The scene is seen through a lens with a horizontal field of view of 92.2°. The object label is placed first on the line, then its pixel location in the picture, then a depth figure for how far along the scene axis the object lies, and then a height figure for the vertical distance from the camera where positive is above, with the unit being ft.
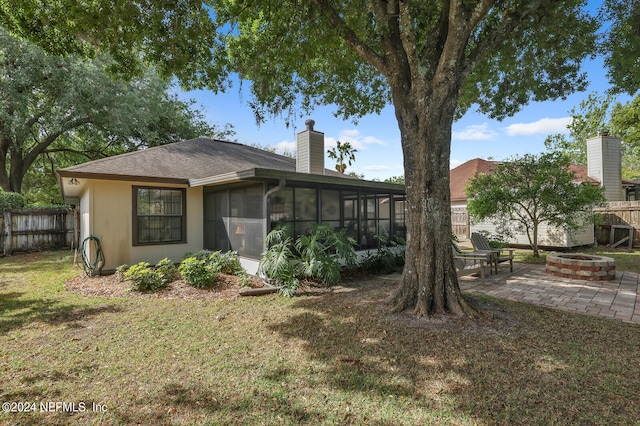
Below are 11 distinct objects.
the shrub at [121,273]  22.53 -3.99
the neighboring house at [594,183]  36.73 +3.50
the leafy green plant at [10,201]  37.73 +2.58
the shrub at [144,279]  19.75 -3.87
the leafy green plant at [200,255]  24.77 -2.95
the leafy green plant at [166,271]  21.07 -3.69
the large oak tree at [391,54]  14.11 +10.49
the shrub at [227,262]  23.03 -3.34
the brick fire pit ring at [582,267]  21.35 -3.83
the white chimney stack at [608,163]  41.29 +6.82
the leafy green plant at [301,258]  19.77 -2.82
